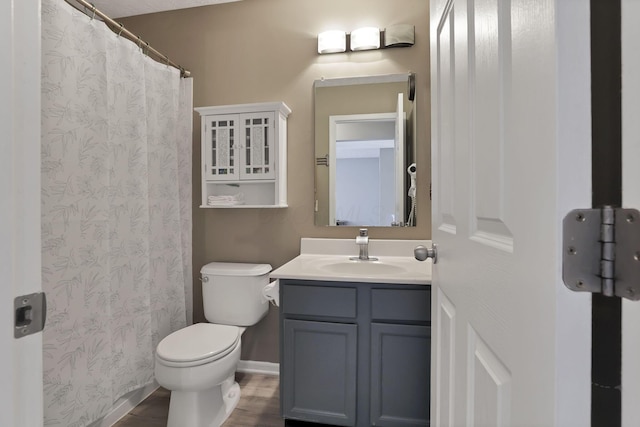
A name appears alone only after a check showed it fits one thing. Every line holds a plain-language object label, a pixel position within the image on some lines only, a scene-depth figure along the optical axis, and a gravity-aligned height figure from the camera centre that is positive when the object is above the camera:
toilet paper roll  1.53 -0.43
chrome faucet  1.81 -0.21
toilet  1.45 -0.70
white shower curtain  1.28 -0.02
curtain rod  1.43 +0.96
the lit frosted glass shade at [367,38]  1.89 +1.07
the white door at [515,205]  0.32 +0.01
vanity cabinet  1.36 -0.67
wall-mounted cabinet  1.92 +0.39
